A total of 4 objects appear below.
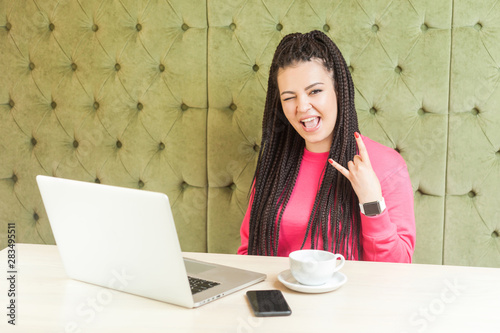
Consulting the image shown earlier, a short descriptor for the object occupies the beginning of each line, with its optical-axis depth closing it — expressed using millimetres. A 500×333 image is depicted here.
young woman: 1318
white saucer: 859
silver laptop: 804
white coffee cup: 864
